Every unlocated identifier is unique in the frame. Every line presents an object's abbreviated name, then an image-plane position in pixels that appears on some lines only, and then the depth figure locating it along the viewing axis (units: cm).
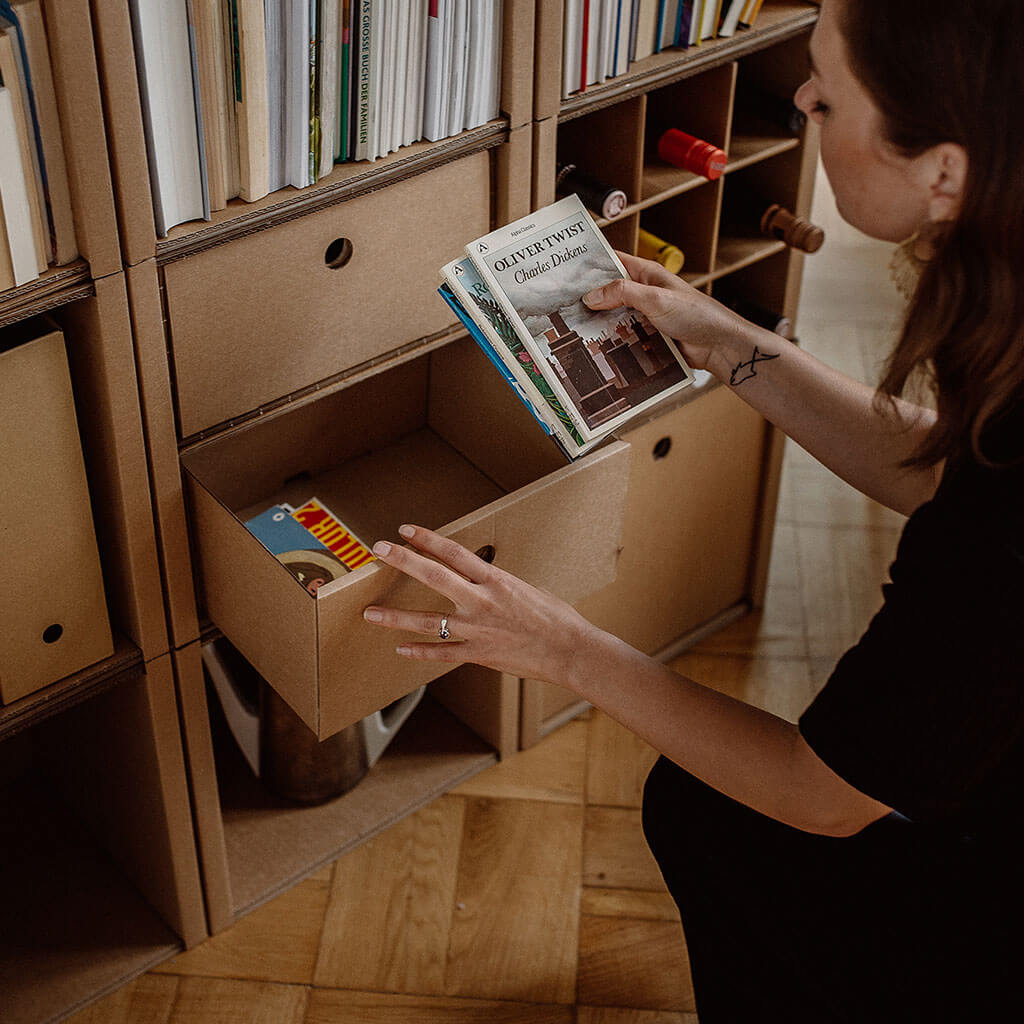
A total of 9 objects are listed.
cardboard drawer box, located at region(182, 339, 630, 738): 119
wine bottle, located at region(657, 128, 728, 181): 149
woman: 90
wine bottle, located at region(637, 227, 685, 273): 158
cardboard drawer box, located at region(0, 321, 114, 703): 108
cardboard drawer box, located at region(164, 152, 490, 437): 116
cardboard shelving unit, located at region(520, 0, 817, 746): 146
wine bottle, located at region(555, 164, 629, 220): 142
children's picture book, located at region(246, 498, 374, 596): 138
